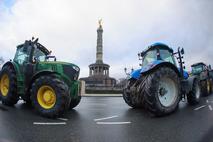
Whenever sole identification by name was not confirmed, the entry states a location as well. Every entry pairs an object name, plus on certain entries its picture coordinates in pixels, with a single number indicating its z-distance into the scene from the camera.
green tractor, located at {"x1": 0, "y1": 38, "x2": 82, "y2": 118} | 3.41
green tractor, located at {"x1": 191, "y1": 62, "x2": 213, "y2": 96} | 8.47
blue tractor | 3.41
